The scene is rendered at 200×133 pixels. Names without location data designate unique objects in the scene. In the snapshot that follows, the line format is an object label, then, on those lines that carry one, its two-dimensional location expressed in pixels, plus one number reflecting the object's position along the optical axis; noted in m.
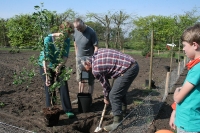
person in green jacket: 3.94
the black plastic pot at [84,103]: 4.79
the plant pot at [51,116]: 4.00
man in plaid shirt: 3.62
